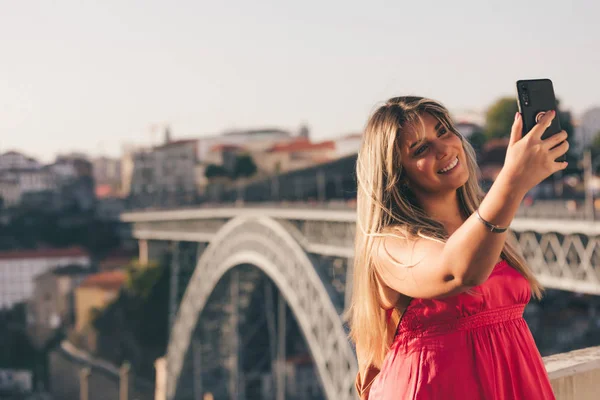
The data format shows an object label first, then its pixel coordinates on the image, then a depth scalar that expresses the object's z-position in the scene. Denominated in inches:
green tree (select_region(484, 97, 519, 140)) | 1675.7
